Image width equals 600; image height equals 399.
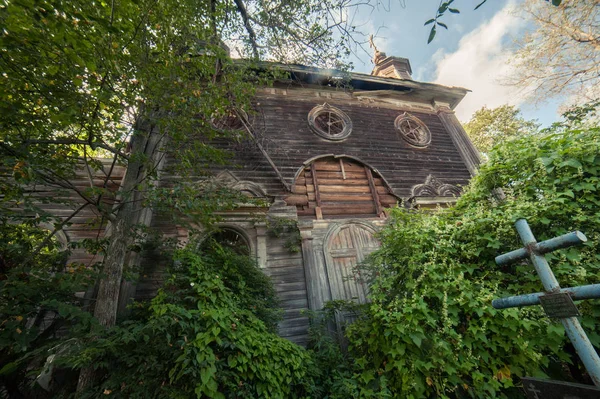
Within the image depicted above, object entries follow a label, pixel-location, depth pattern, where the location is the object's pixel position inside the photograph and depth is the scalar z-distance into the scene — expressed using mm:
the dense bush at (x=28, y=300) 2695
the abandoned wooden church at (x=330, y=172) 5691
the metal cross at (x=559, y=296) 1752
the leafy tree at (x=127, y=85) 2561
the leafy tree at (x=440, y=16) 1728
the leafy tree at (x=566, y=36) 9555
